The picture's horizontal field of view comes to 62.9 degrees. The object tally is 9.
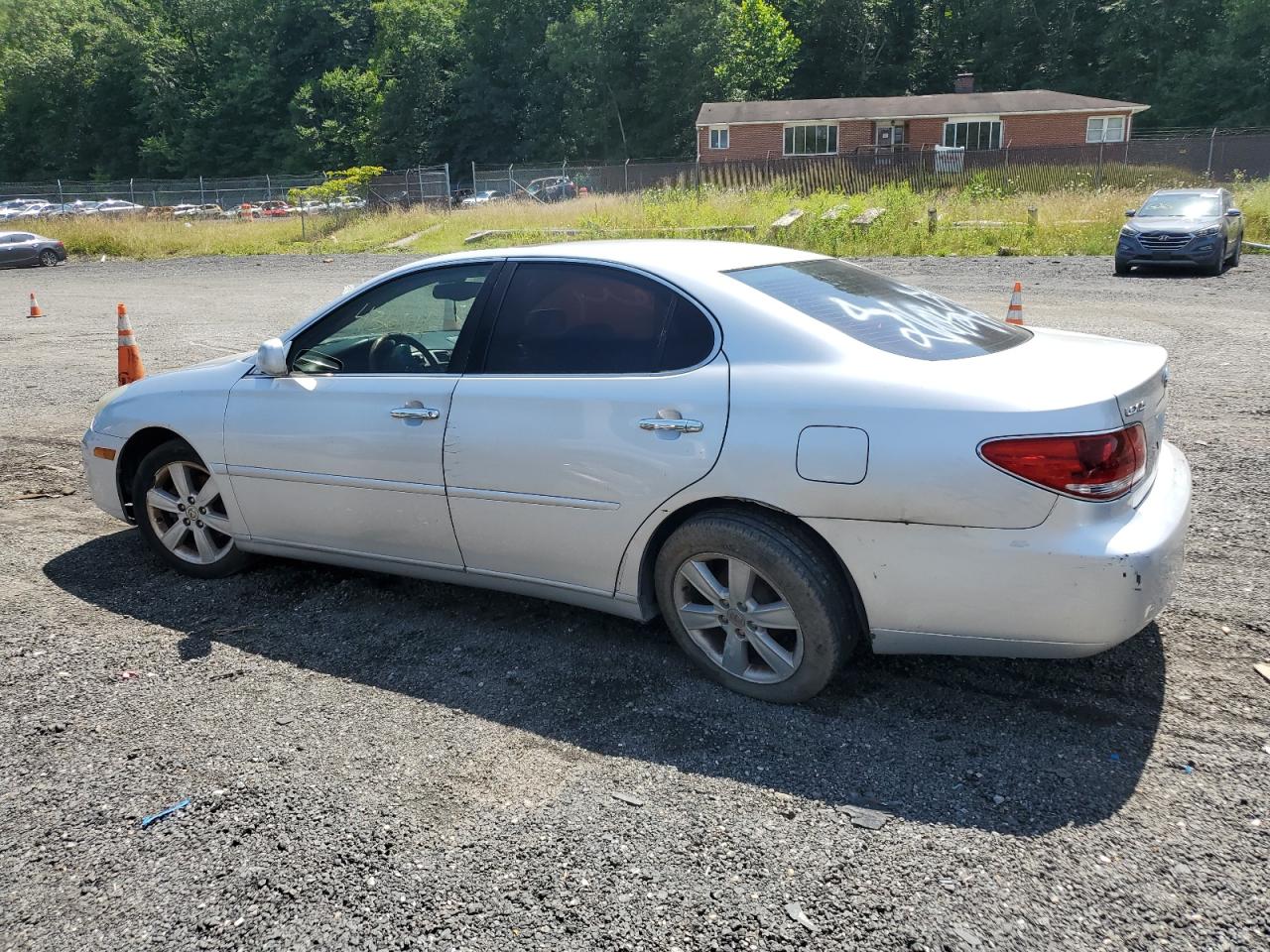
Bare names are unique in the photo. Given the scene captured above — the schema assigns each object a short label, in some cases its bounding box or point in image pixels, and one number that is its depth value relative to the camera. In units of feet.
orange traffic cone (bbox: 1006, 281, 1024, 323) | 31.48
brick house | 175.32
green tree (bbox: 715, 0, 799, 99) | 226.17
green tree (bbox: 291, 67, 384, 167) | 255.91
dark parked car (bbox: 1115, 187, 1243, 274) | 59.06
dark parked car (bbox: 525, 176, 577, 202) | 125.24
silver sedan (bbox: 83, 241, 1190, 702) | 10.68
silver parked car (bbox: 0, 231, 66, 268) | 97.55
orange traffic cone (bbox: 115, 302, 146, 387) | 31.58
